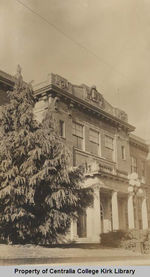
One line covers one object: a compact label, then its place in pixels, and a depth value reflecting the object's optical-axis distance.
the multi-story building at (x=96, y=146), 21.08
